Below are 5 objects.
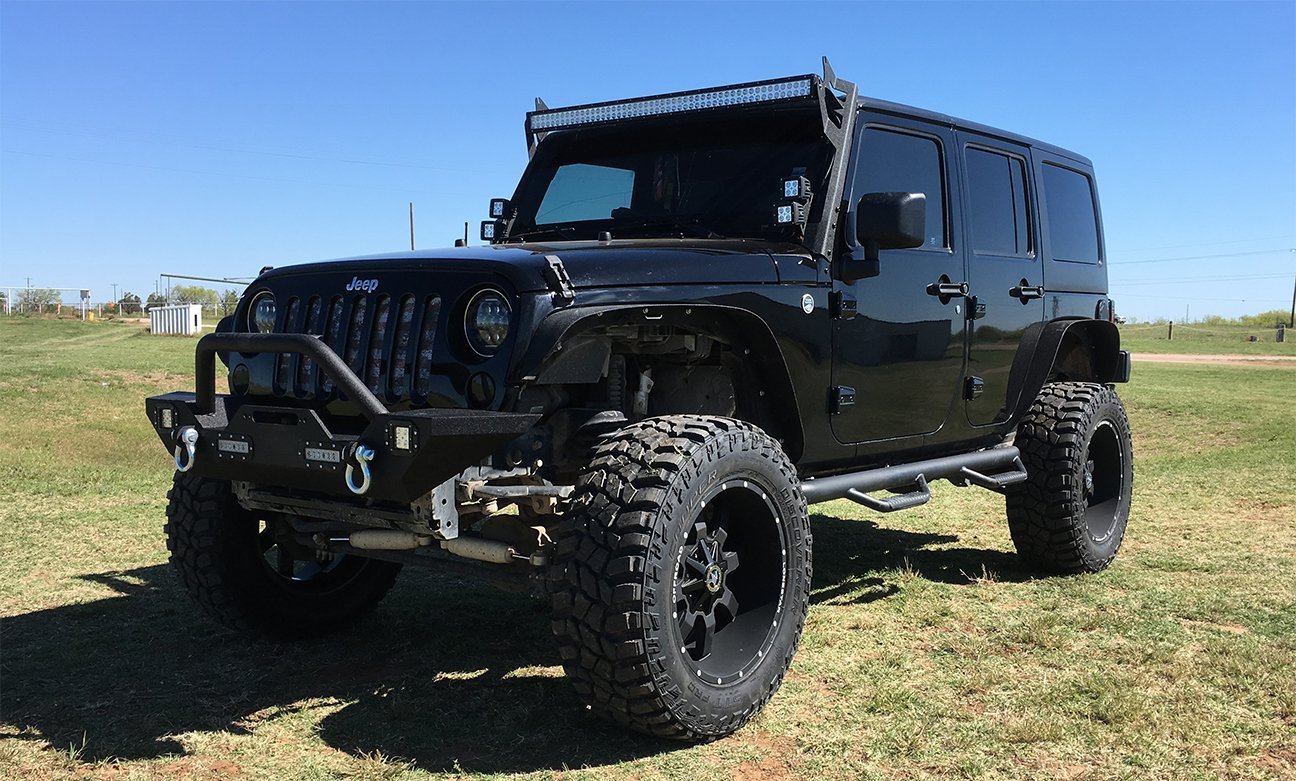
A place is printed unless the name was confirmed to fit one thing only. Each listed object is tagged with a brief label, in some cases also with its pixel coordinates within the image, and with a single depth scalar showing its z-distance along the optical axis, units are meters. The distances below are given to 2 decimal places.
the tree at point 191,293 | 60.41
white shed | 42.47
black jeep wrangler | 3.77
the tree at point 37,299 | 52.69
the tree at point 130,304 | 61.06
